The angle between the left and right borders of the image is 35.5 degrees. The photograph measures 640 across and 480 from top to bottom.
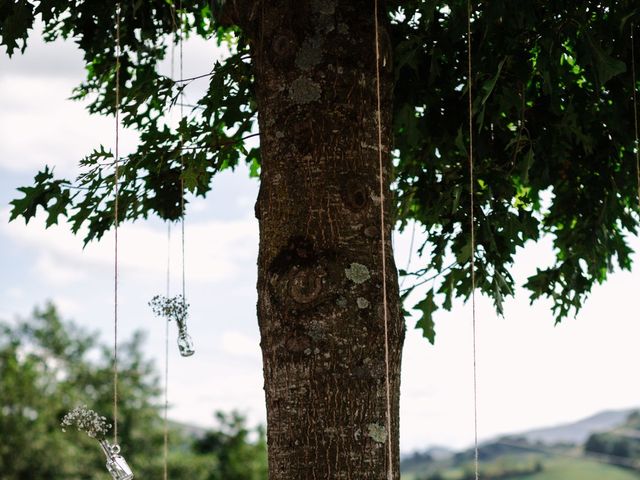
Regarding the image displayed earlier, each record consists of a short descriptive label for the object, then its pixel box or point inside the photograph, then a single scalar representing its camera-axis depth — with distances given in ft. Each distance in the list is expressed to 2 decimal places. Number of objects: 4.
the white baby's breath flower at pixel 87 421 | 12.35
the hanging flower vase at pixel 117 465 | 11.97
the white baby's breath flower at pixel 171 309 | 14.20
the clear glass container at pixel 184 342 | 14.17
